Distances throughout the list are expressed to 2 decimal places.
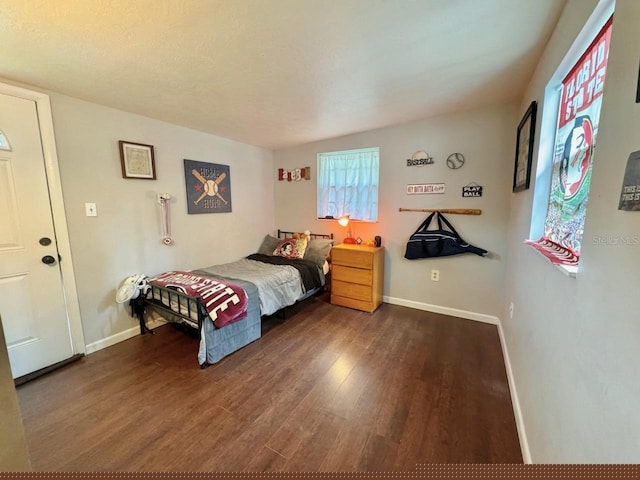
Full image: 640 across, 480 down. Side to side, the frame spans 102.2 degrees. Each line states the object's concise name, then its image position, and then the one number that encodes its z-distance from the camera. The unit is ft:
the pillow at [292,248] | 11.10
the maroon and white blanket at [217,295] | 6.56
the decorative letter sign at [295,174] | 11.98
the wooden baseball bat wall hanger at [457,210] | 8.72
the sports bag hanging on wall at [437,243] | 8.99
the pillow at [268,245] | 12.22
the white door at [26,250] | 5.77
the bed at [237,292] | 6.66
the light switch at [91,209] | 6.94
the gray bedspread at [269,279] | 8.21
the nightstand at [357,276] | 9.66
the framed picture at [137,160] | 7.54
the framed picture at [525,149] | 5.60
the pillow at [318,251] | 10.78
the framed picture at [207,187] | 9.34
